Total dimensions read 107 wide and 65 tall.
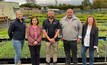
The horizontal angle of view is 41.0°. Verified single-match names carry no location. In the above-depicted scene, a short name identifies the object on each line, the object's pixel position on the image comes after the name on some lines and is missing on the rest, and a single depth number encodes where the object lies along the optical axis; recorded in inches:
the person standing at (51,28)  152.7
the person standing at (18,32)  147.5
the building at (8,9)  653.3
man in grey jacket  151.8
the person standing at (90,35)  148.0
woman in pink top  147.4
